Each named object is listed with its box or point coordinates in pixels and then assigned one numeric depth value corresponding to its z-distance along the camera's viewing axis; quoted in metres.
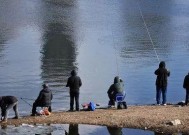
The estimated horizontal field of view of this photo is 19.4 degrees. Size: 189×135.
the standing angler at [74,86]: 24.20
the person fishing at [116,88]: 24.25
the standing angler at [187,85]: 24.98
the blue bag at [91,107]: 24.03
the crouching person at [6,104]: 22.02
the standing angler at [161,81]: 25.25
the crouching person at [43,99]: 22.80
